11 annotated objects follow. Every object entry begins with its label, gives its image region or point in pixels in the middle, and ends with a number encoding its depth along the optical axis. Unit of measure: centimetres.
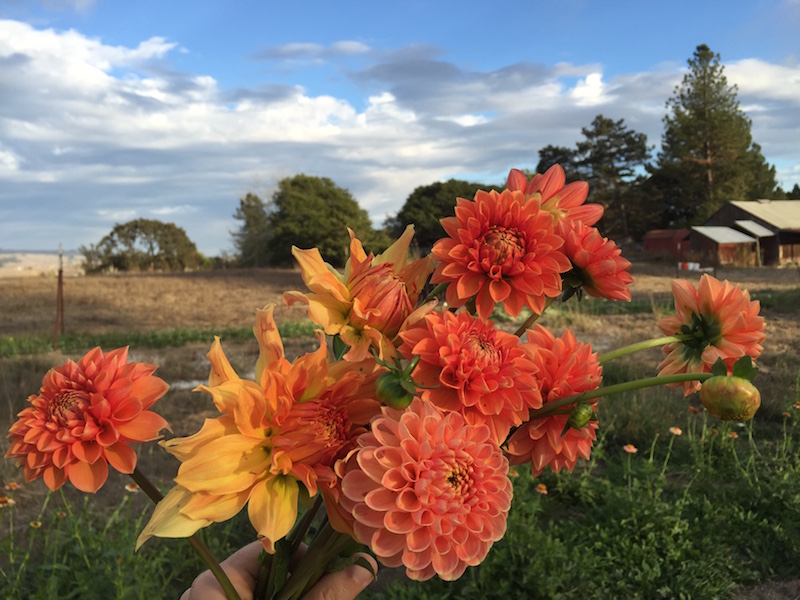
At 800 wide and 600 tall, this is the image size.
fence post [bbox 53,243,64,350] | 809
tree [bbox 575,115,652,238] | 3098
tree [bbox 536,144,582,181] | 3126
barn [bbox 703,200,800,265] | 2305
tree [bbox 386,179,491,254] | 2244
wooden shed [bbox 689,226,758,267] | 2280
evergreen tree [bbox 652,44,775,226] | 2922
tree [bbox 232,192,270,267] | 2489
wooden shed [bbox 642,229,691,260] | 2525
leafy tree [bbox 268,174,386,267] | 2042
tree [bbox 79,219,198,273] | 2503
